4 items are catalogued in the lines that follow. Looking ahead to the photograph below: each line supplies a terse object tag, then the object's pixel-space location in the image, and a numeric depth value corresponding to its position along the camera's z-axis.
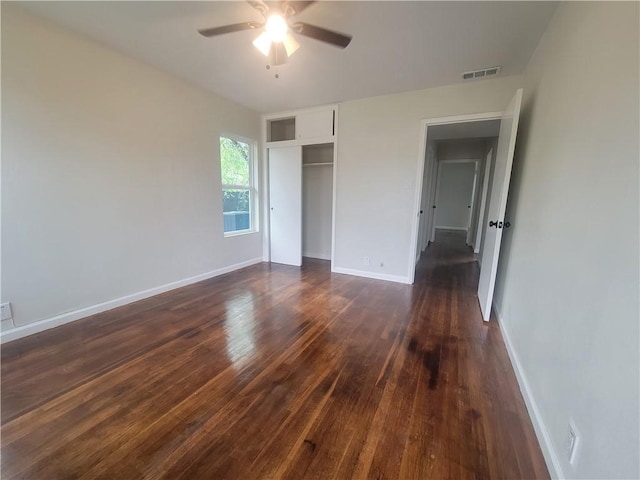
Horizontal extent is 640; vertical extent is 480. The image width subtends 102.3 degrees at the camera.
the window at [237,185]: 3.83
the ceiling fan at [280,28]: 1.62
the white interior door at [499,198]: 2.23
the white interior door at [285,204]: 4.21
